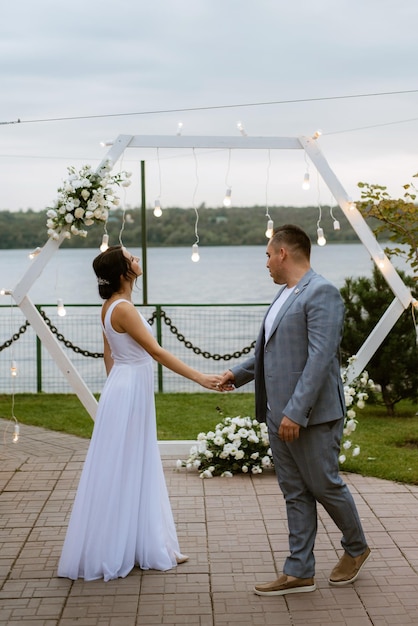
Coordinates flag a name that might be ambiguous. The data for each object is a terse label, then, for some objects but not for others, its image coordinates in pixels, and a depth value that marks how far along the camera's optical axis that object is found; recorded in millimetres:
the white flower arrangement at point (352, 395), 6879
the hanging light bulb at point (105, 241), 6970
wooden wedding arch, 7188
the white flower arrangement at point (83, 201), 6941
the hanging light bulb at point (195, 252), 7586
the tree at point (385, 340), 9695
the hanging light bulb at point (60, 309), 7173
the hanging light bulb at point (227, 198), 6996
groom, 4254
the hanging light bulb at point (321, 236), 7009
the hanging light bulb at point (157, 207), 7004
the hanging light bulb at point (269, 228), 6824
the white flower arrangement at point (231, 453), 7023
